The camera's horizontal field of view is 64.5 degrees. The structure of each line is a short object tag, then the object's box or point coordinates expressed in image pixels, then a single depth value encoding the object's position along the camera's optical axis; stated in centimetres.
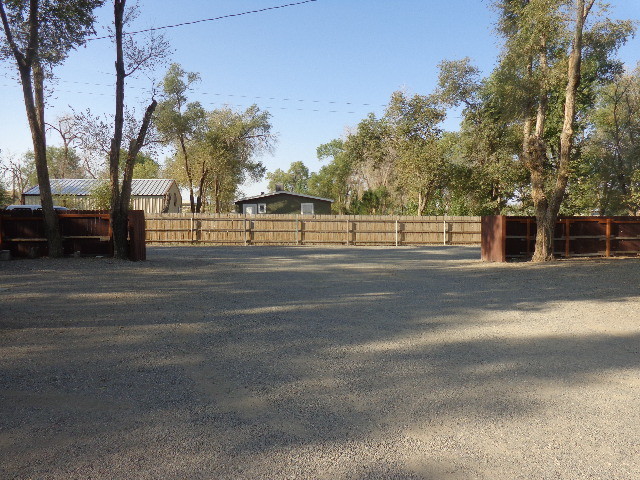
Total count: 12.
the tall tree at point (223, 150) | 4066
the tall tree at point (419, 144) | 3447
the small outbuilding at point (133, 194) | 3736
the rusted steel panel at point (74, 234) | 1766
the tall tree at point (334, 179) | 7131
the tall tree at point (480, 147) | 3075
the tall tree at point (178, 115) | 3719
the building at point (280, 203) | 4178
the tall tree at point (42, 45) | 1625
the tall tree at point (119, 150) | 1722
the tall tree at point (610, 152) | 3170
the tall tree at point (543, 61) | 1708
